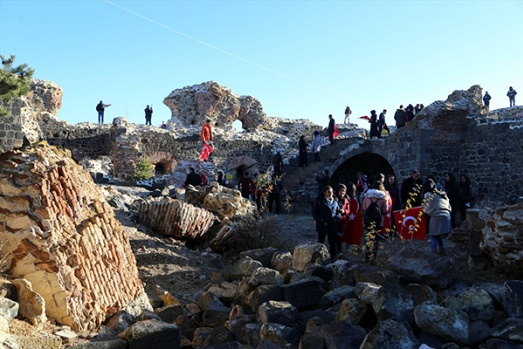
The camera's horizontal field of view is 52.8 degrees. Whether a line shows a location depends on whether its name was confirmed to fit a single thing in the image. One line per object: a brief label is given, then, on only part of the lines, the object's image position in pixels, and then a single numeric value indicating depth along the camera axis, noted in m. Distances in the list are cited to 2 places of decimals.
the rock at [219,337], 4.30
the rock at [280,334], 4.06
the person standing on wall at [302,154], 16.95
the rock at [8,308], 3.63
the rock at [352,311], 4.14
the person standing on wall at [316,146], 17.61
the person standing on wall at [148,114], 24.66
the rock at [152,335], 3.96
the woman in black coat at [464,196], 10.24
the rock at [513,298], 3.89
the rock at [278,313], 4.37
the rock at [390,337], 3.52
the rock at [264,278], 5.34
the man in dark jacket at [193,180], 11.87
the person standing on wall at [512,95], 22.81
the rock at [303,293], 4.75
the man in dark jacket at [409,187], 9.73
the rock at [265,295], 4.88
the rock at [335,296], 4.71
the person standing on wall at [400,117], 16.83
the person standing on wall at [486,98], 22.97
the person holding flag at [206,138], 19.34
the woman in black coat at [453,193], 9.73
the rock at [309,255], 6.02
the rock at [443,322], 3.68
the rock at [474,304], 4.00
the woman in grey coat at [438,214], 6.66
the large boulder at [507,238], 5.32
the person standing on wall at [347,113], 26.82
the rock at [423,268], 4.73
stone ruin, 4.03
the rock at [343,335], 3.72
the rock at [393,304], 3.89
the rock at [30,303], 3.80
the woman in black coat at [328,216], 7.17
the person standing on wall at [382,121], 17.30
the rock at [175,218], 7.80
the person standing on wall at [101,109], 23.06
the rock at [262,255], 6.76
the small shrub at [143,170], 18.88
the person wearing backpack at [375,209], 6.93
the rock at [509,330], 3.47
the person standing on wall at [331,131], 18.28
